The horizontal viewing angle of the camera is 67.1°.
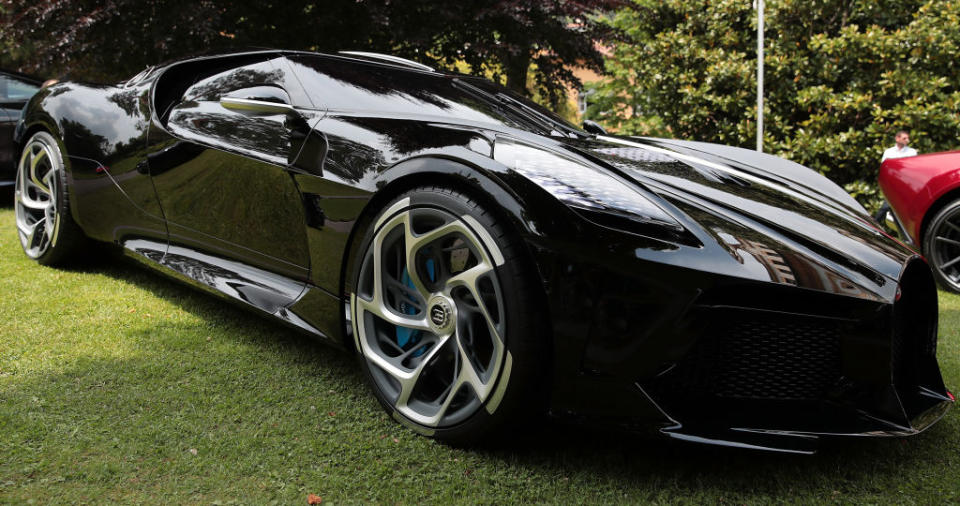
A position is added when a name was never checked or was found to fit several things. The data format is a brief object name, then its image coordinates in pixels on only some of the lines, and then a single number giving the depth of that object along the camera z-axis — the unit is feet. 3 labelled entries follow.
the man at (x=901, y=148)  28.73
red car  15.02
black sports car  5.78
